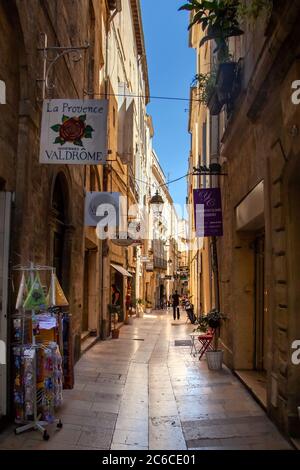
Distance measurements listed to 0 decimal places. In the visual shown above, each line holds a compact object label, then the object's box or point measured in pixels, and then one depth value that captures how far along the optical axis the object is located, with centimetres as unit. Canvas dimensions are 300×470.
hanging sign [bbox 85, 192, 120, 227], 1205
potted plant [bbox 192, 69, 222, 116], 932
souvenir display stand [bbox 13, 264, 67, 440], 544
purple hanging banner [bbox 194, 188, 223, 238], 1091
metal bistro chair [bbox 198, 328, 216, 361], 1041
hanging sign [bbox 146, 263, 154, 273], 3553
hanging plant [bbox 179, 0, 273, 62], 534
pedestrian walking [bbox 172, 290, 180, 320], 2517
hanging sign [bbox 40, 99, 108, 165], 637
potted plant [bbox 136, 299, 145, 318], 2689
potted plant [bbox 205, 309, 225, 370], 943
